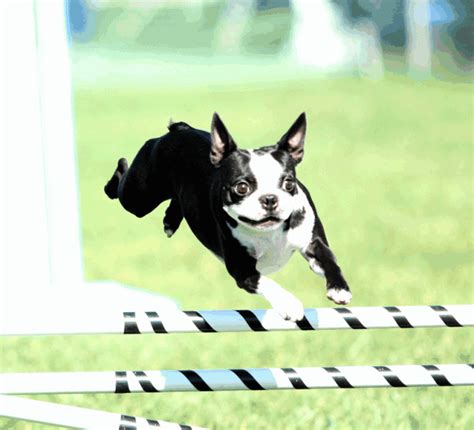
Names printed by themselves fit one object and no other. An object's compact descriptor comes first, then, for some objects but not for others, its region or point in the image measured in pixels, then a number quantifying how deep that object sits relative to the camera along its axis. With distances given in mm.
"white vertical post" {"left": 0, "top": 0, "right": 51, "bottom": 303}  12734
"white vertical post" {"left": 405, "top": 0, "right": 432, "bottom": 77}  66187
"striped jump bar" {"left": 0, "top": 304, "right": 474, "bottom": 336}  7781
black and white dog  6980
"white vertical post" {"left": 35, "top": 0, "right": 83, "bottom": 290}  12922
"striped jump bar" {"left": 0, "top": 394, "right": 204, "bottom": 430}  8172
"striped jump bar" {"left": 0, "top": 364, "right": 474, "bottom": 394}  8086
